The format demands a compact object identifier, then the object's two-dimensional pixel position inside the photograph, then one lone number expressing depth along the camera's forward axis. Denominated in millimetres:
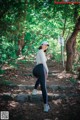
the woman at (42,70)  6395
